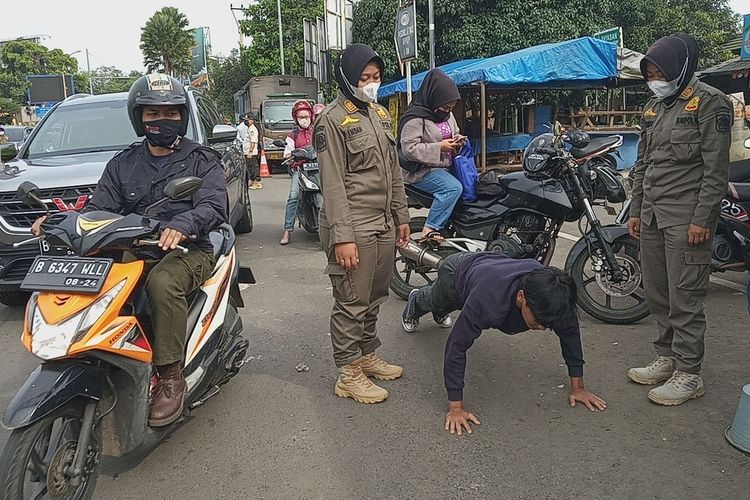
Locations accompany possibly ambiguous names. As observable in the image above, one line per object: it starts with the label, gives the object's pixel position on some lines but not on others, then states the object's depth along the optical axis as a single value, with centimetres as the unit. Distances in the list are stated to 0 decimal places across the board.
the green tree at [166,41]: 5384
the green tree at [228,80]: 4791
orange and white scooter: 234
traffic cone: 1745
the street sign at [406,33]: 1043
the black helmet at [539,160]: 470
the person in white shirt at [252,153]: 1492
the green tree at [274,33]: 3878
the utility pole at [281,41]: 3362
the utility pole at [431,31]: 1183
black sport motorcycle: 462
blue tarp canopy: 1273
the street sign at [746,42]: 1083
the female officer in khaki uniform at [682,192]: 328
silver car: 503
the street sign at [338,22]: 1556
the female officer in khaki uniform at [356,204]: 338
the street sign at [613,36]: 1486
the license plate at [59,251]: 270
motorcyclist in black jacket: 279
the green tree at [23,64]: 6359
